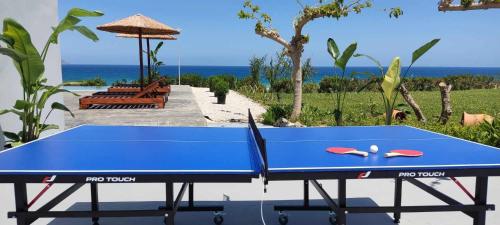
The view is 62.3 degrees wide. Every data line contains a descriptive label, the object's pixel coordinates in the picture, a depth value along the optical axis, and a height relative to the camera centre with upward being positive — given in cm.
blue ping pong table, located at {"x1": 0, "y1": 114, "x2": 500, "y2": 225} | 228 -55
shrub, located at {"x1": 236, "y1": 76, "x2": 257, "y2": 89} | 2086 -48
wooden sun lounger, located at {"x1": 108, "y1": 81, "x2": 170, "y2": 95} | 1443 -62
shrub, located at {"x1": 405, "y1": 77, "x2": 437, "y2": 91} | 2420 -61
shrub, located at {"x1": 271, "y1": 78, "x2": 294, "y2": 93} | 1467 -51
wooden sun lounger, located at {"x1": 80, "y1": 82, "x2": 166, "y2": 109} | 1173 -80
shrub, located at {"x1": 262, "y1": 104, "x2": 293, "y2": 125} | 956 -98
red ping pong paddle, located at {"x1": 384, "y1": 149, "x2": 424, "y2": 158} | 265 -52
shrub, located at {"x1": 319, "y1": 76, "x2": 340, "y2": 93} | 2163 -57
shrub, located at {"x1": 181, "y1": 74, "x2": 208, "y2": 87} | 2745 -49
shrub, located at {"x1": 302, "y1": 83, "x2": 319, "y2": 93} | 2205 -80
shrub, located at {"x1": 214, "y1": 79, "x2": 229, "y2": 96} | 1432 -53
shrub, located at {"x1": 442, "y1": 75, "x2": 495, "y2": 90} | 2444 -49
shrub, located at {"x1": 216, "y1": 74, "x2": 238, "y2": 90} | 2296 -41
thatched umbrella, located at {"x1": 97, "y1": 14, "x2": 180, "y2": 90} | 1155 +131
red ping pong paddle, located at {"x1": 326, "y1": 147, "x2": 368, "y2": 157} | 270 -52
